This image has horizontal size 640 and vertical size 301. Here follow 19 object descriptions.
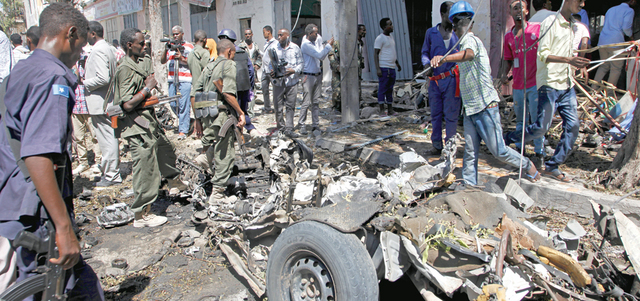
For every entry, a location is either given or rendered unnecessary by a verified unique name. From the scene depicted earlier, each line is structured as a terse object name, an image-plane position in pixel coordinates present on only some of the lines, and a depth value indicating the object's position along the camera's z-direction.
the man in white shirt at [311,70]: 7.90
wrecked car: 1.94
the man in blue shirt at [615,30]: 7.49
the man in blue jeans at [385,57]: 8.70
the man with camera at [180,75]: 7.68
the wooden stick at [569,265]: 1.91
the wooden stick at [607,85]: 6.32
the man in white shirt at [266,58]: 8.37
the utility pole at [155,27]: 8.93
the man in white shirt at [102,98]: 5.19
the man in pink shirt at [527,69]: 4.71
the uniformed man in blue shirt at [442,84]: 5.19
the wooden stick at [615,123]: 5.08
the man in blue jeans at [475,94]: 3.81
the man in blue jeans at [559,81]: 4.29
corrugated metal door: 13.48
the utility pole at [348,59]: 7.91
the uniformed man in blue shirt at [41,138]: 1.72
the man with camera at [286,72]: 7.66
